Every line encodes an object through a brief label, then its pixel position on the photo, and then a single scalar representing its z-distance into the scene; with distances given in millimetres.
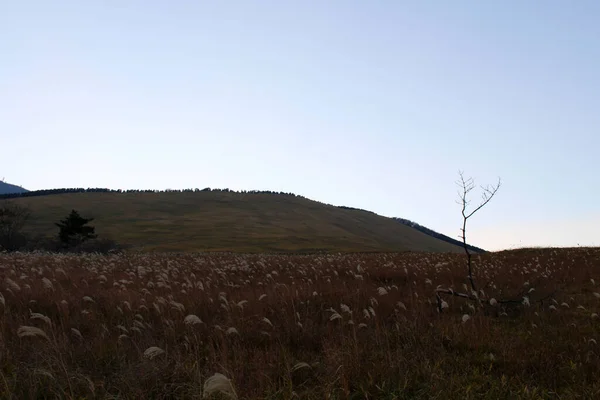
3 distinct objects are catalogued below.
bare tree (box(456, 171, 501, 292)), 12117
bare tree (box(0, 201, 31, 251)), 53031
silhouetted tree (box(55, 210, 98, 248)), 59856
